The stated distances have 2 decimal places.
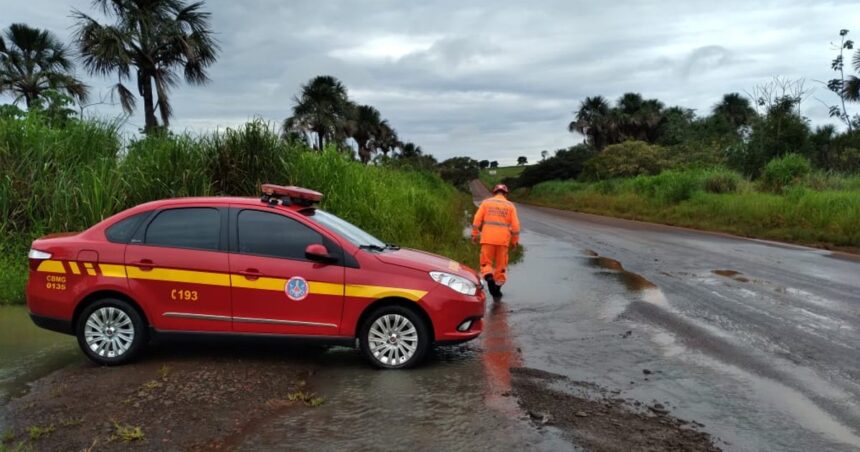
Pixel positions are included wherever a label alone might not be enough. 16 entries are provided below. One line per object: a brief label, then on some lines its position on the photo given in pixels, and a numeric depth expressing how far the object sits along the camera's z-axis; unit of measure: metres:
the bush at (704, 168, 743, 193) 27.70
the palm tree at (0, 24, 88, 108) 29.56
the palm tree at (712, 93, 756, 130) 70.38
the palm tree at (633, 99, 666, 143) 71.06
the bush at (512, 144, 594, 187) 68.75
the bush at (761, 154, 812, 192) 25.25
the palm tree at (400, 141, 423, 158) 85.44
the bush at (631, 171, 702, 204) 29.51
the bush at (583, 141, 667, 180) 49.09
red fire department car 5.66
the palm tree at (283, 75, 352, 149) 47.12
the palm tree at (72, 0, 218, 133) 22.62
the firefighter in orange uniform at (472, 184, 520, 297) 9.19
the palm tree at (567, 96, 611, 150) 74.81
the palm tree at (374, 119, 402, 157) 69.81
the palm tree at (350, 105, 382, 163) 63.65
